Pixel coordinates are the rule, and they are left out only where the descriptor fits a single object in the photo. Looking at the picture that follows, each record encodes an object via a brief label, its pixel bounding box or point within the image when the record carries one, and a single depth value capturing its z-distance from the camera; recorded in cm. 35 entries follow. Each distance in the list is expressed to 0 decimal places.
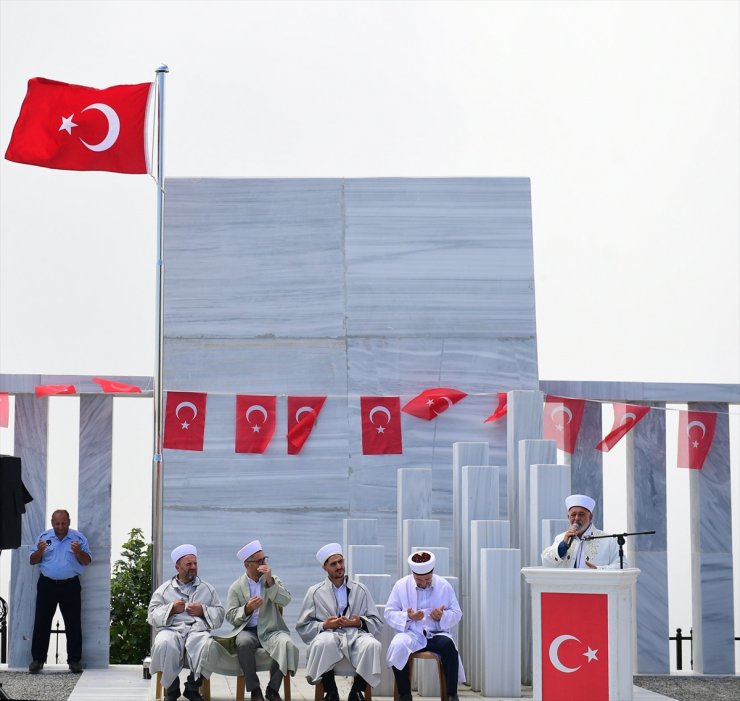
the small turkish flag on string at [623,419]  1234
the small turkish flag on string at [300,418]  1235
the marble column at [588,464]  1266
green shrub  1662
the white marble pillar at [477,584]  1033
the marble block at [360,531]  1073
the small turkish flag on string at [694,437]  1263
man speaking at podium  969
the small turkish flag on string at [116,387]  1204
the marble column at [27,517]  1202
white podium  880
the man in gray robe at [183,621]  953
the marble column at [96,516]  1206
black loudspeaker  950
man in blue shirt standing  1179
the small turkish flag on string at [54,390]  1198
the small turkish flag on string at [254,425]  1237
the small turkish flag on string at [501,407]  1240
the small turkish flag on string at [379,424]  1229
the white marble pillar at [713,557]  1259
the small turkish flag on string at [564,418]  1255
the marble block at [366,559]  1043
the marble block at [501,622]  999
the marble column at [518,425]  1100
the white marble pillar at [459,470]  1089
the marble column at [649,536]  1241
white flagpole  1049
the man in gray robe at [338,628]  946
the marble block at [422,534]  1049
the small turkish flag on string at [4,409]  1217
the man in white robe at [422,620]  955
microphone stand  876
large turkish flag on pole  1100
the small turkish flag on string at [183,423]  1223
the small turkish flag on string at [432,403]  1243
